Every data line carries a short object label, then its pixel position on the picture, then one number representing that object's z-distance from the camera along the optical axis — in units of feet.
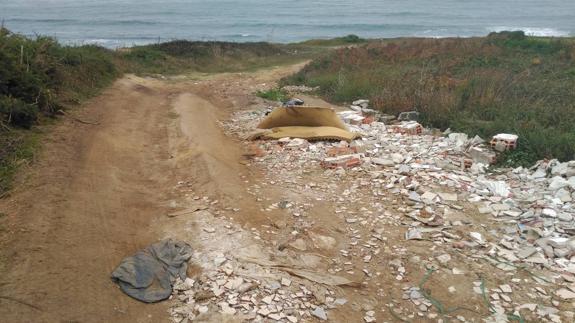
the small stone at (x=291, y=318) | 12.69
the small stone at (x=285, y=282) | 14.03
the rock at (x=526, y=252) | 15.56
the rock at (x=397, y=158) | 23.47
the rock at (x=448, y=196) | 19.20
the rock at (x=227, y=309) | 12.80
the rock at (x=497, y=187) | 19.65
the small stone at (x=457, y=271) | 14.83
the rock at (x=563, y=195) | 18.67
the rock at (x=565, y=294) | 13.67
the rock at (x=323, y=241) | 16.37
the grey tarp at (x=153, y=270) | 13.53
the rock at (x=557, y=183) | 19.57
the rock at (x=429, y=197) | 19.11
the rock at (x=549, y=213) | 17.57
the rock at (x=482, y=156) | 23.07
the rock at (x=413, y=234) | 16.80
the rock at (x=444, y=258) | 15.36
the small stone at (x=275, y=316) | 12.66
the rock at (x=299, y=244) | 16.20
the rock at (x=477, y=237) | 16.40
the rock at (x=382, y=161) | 23.18
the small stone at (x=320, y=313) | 12.94
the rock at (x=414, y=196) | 19.35
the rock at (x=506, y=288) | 13.94
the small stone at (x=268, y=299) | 13.21
